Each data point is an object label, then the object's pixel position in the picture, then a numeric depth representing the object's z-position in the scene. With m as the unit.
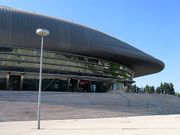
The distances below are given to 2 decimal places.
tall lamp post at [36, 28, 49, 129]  10.20
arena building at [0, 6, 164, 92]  21.67
